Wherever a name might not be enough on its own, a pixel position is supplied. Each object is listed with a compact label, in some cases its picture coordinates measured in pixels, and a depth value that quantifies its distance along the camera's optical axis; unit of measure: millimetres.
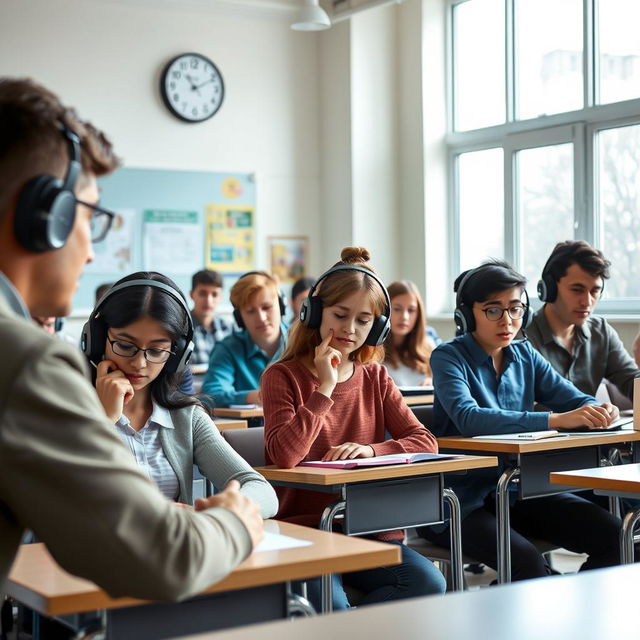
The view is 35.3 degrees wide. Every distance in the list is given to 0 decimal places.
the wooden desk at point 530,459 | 2947
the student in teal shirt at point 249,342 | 4762
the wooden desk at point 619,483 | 2301
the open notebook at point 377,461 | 2582
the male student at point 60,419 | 1010
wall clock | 7188
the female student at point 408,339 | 5125
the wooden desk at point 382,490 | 2494
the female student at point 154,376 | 2330
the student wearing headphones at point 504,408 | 3086
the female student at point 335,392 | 2748
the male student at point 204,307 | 6426
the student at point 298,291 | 6477
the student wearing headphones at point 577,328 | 4109
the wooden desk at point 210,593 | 1410
